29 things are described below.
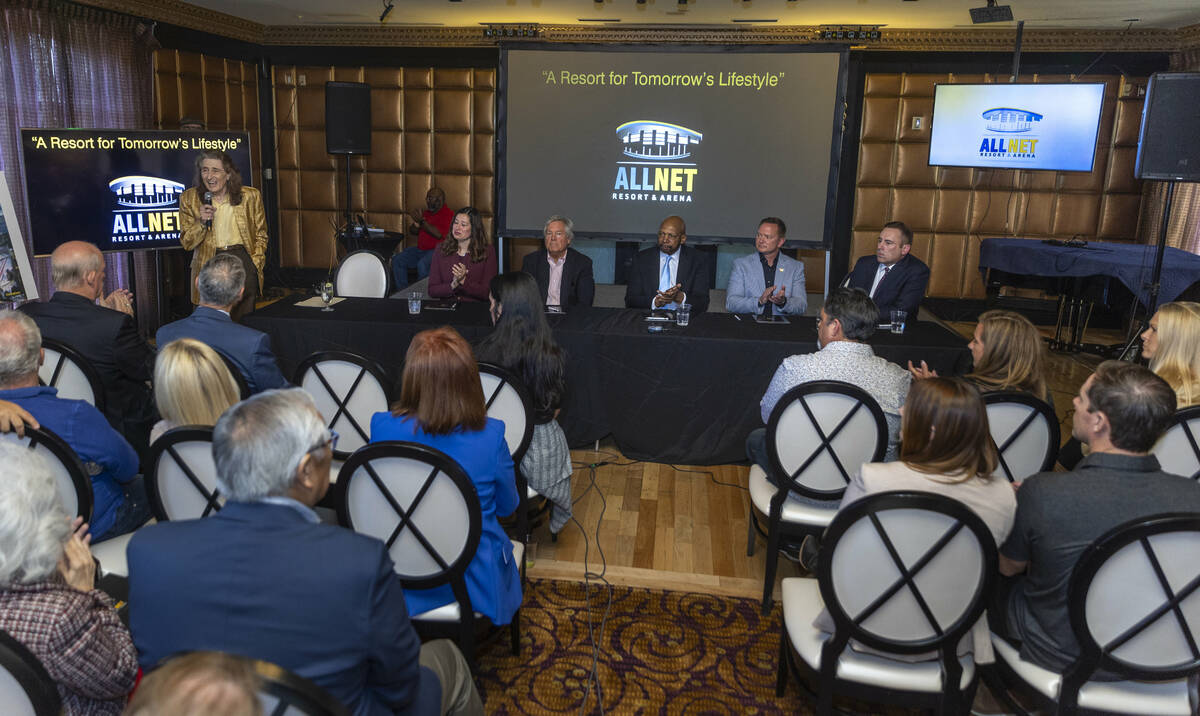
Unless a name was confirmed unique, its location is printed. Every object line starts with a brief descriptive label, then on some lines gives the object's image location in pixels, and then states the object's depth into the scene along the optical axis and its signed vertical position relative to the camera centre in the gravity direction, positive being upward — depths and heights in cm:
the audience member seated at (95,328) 325 -54
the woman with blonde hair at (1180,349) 278 -40
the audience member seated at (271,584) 129 -62
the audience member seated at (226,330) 299 -49
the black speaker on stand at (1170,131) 467 +61
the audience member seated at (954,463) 191 -57
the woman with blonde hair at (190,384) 226 -52
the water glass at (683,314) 432 -52
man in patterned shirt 286 -52
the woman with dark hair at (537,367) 305 -60
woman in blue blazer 214 -60
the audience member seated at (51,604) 130 -68
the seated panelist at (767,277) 506 -37
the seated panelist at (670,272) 525 -37
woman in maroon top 518 -34
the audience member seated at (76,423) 224 -64
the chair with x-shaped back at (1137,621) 171 -85
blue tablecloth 610 -25
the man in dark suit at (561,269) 521 -38
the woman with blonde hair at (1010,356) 280 -45
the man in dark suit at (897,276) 482 -32
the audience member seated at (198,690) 84 -52
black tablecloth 412 -76
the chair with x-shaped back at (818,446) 269 -75
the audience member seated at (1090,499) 180 -60
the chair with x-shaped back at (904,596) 182 -86
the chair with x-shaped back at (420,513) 200 -79
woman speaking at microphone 521 -10
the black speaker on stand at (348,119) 792 +84
